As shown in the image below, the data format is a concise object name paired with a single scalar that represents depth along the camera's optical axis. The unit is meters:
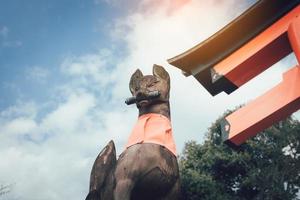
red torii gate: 3.46
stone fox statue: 3.65
